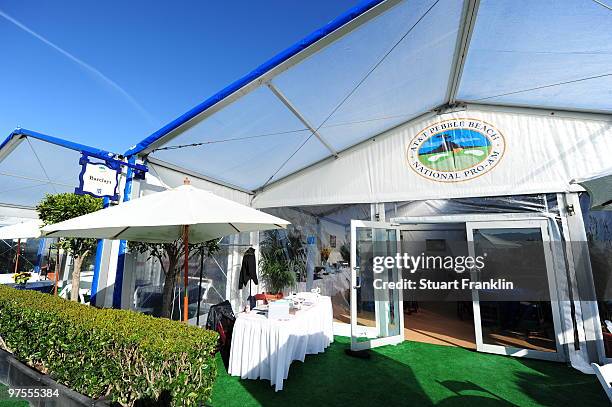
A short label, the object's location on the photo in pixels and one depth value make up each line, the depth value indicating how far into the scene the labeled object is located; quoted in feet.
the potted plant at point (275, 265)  19.57
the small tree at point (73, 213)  13.14
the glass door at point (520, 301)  13.64
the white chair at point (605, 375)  7.51
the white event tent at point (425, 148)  10.36
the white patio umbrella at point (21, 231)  17.03
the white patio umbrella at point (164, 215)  6.53
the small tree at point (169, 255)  12.78
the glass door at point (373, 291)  14.94
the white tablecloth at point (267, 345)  9.87
